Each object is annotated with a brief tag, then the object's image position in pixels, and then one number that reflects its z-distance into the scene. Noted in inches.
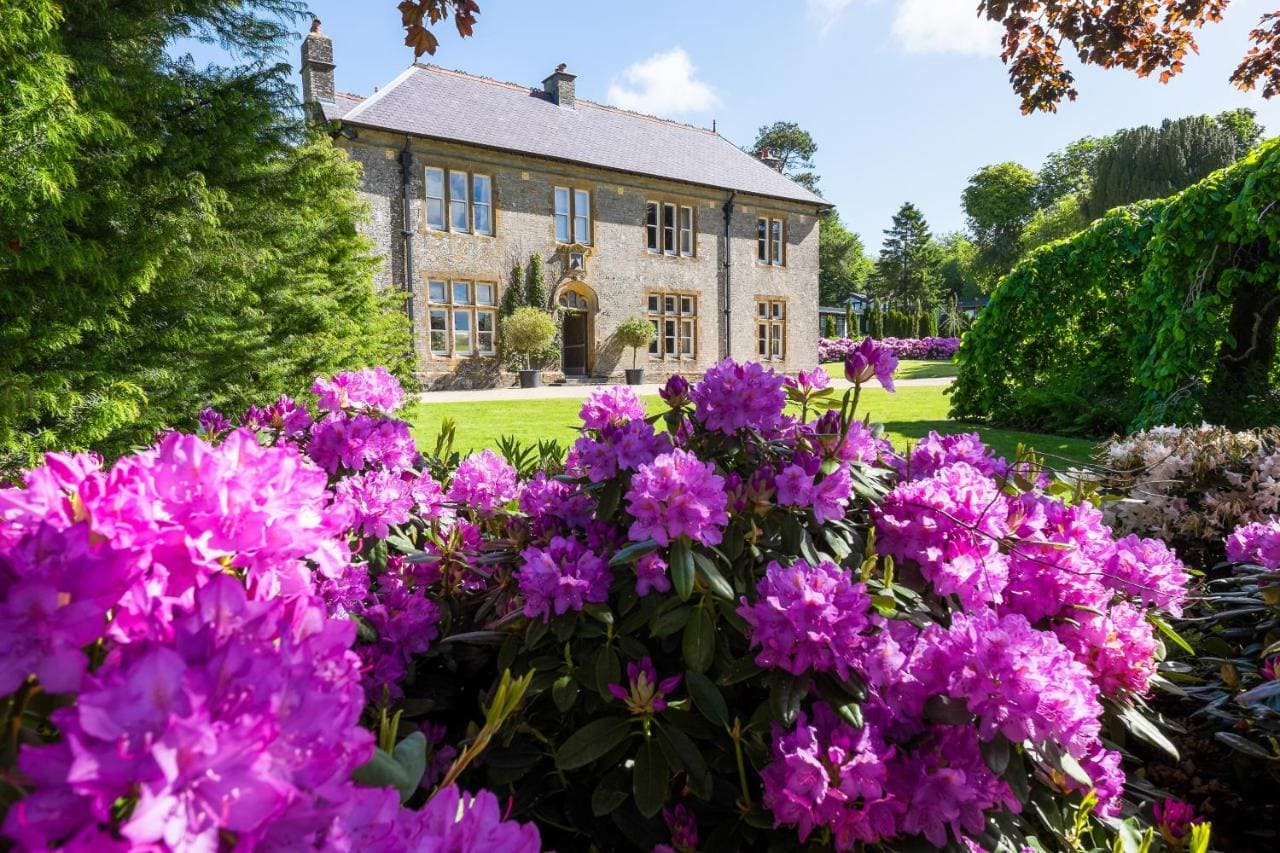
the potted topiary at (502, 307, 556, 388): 714.8
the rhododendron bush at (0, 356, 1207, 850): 18.8
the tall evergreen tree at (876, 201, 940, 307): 2042.3
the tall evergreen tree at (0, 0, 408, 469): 124.1
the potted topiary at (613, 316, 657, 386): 798.5
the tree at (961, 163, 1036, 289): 1872.5
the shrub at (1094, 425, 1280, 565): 113.8
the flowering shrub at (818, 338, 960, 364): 1266.0
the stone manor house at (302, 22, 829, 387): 679.7
